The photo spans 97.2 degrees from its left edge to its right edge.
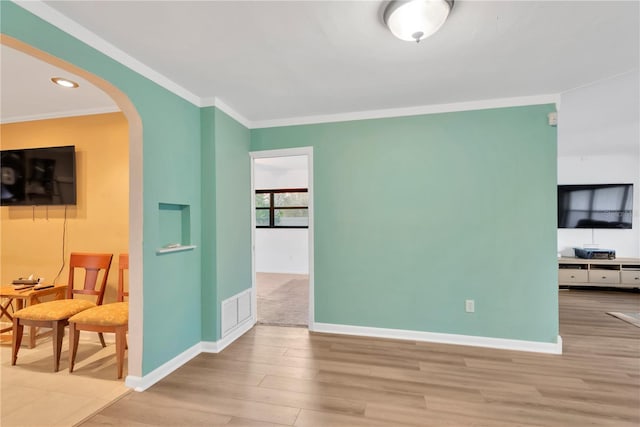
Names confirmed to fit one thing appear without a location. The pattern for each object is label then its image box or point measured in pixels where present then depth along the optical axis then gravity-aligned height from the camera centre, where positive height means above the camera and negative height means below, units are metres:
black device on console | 5.14 -0.77
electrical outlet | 2.93 -0.97
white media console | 4.98 -1.09
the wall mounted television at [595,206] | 5.28 +0.11
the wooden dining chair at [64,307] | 2.40 -0.83
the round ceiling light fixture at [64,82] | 2.33 +1.12
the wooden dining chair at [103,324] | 2.29 -0.91
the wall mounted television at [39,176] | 3.07 +0.43
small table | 2.67 -0.78
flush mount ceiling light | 1.50 +1.09
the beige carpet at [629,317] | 3.54 -1.39
